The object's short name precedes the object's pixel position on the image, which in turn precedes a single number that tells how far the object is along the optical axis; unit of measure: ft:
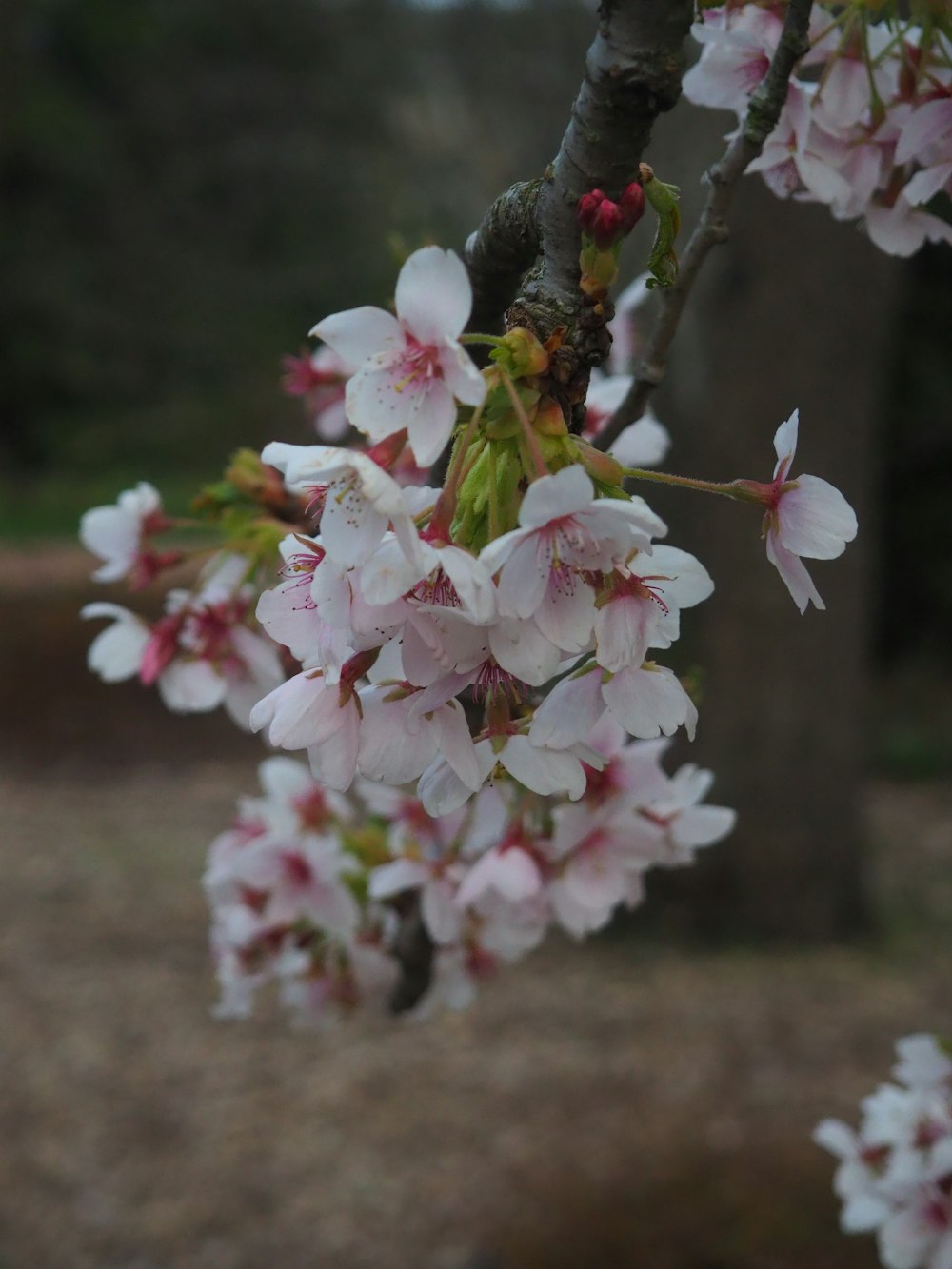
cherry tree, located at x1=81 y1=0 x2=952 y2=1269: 1.64
